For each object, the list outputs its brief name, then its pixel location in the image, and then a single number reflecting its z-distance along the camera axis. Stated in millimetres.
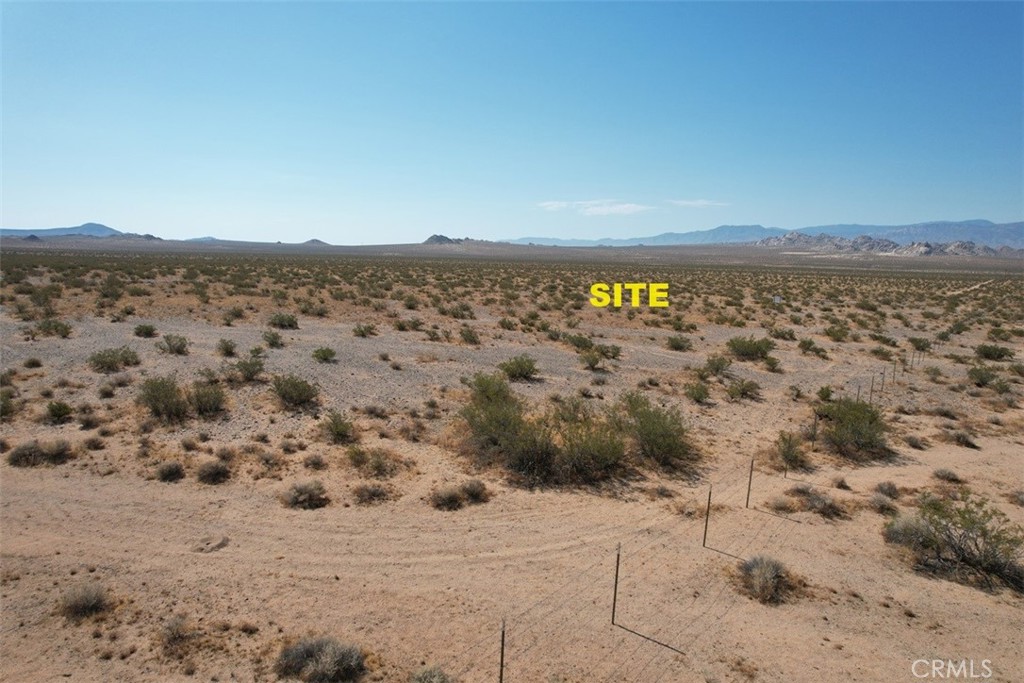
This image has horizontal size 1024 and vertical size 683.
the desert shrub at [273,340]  21234
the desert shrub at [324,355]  18906
